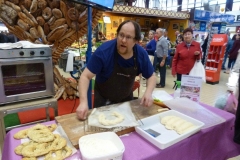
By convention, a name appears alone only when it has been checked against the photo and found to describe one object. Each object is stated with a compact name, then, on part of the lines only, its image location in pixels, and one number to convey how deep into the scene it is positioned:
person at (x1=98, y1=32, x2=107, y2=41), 7.35
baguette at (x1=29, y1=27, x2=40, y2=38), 2.40
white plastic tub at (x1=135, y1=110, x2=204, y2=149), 0.99
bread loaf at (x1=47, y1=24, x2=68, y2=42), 2.48
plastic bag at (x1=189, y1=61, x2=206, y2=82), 3.07
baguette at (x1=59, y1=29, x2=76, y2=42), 2.58
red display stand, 5.18
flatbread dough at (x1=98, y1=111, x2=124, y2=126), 1.08
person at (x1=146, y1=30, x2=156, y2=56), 5.46
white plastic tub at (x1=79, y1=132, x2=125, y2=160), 0.81
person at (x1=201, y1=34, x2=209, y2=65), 6.99
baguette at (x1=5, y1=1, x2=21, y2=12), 2.24
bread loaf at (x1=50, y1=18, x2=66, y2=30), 2.47
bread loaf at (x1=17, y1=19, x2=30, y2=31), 2.33
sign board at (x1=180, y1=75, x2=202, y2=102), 1.59
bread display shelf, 2.31
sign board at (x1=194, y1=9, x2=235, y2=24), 10.24
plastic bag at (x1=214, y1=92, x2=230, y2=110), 1.69
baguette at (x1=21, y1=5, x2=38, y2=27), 2.31
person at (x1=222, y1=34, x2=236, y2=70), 8.02
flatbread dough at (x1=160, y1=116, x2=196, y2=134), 1.14
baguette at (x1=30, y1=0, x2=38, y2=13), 2.32
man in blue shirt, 1.35
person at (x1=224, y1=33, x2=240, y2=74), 6.66
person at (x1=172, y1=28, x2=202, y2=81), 3.24
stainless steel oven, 1.46
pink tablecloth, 0.94
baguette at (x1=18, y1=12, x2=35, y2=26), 2.30
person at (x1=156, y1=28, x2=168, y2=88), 4.68
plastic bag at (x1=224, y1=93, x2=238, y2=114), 1.58
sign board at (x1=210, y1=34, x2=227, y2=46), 5.12
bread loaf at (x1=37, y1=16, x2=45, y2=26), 2.41
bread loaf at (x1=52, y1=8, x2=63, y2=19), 2.43
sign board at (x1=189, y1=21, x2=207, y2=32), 10.49
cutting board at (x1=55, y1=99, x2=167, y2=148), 0.99
